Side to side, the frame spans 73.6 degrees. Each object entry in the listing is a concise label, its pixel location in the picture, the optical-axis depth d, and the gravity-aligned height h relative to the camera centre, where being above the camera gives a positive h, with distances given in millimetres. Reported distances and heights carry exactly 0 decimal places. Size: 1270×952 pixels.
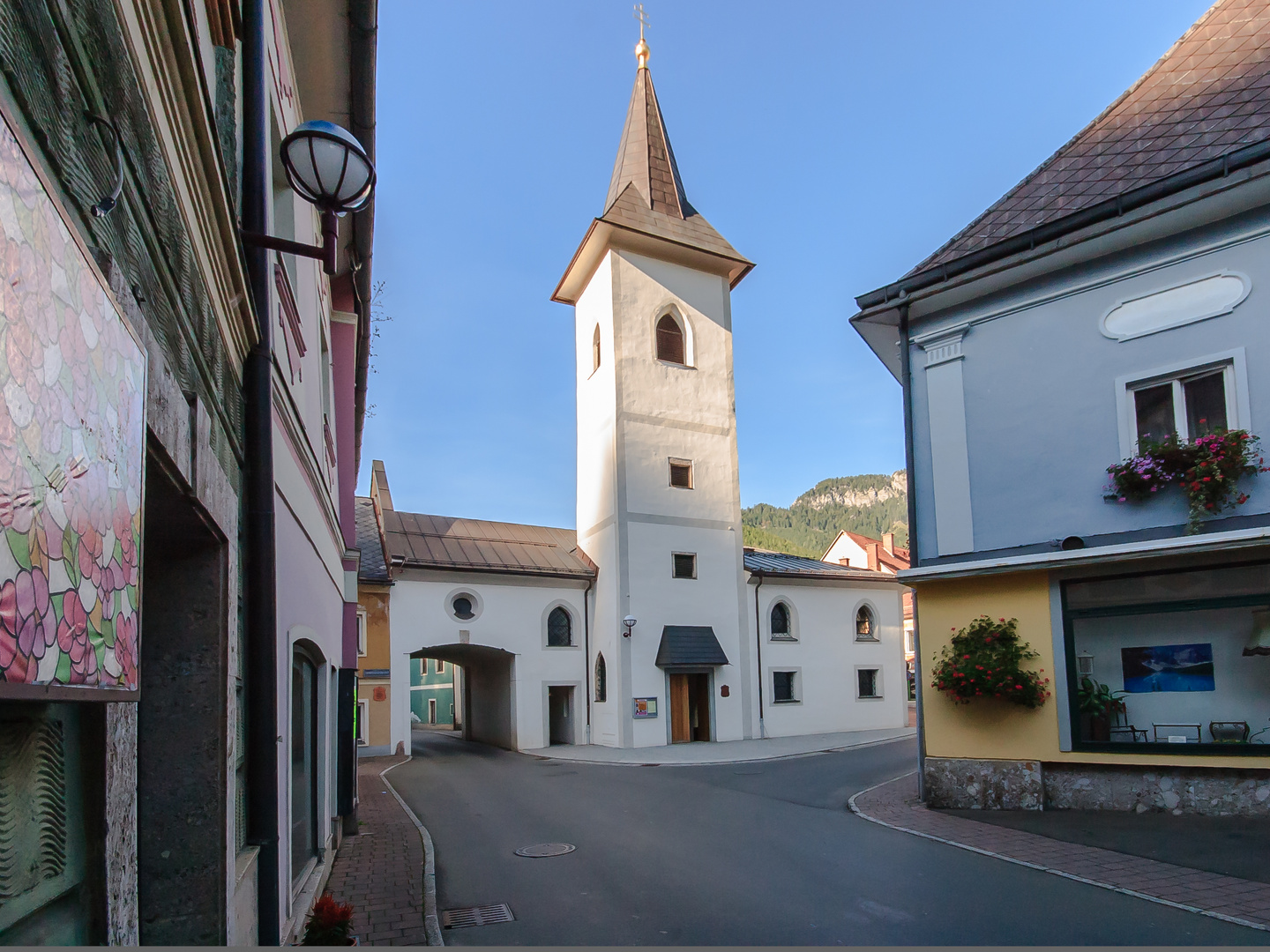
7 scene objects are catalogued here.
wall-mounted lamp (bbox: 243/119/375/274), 4230 +2143
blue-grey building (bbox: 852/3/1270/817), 9609 +1227
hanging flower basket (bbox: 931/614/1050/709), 10430 -1199
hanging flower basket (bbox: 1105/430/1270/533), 9359 +1083
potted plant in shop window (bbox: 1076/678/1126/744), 10258 -1694
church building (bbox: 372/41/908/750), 24078 +57
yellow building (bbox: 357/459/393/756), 22844 -1937
